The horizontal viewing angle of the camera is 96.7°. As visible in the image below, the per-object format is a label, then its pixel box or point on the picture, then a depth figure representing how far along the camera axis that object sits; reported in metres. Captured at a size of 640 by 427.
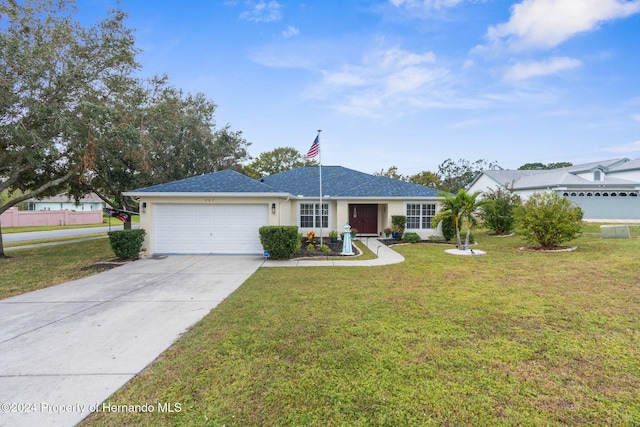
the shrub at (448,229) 14.94
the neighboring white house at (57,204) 42.22
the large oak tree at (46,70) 9.05
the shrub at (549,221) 11.20
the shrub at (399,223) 15.38
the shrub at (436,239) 14.82
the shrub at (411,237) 14.61
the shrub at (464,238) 14.15
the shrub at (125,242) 10.26
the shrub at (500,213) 16.83
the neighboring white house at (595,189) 24.30
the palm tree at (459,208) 11.71
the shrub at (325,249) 11.68
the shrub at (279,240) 10.14
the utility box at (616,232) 14.04
